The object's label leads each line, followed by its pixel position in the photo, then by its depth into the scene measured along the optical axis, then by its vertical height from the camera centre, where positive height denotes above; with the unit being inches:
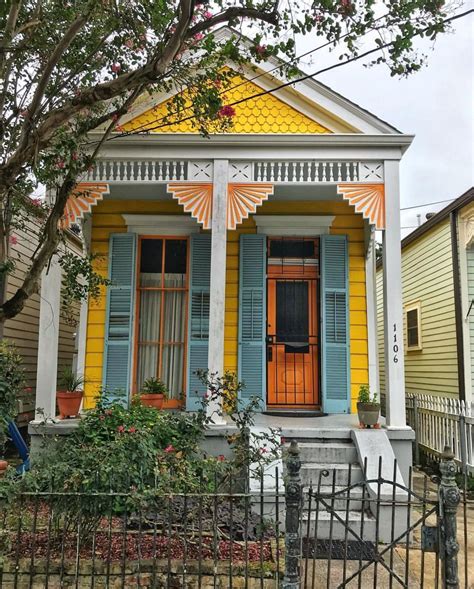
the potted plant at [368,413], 226.5 -27.3
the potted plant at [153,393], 258.5 -22.5
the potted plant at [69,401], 249.1 -25.7
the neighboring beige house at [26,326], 350.9 +18.4
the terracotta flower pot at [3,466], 169.7 -40.8
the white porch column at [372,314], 288.5 +23.9
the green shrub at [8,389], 153.1 -12.4
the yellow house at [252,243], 251.0 +65.5
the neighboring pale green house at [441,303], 327.6 +40.0
